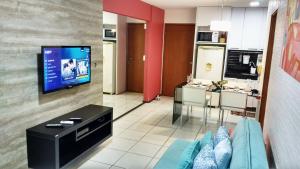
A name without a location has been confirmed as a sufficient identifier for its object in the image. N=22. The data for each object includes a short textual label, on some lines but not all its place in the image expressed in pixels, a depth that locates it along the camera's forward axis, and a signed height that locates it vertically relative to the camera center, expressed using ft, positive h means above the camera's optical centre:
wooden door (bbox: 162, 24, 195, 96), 22.63 +0.01
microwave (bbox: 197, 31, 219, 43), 20.11 +1.65
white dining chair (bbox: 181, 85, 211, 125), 15.21 -2.67
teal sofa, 5.32 -2.35
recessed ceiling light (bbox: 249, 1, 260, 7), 17.17 +3.95
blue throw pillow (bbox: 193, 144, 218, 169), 5.84 -2.66
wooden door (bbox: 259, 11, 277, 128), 12.45 -0.25
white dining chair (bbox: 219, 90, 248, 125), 14.52 -2.75
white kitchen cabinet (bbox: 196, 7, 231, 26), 19.66 +3.44
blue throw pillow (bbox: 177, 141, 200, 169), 6.23 -2.83
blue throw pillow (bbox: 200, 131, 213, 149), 7.81 -2.86
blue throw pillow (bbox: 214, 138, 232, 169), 6.03 -2.58
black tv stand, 8.69 -3.56
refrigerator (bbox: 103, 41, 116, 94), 22.41 -1.42
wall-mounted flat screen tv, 9.32 -0.68
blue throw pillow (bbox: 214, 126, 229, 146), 7.54 -2.56
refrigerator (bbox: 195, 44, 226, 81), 20.33 -0.55
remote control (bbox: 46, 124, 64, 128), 9.27 -2.94
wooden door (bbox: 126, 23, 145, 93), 23.79 -0.32
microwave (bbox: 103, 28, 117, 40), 22.42 +1.72
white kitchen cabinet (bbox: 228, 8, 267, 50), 19.11 +2.33
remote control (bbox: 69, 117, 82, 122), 10.11 -2.88
